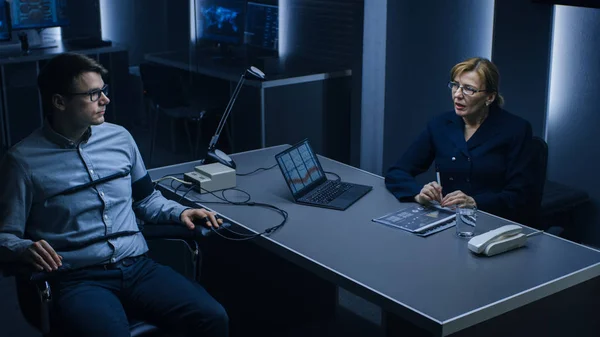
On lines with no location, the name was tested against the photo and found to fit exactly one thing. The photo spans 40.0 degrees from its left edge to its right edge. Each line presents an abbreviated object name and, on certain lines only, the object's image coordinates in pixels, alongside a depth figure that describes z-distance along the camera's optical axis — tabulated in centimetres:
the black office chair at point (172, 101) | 487
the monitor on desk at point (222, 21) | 523
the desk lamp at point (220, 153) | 333
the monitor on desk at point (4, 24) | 432
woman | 310
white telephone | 247
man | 253
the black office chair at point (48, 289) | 240
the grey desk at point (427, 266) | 217
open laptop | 300
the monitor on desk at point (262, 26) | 536
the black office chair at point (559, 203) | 404
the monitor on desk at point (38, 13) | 438
